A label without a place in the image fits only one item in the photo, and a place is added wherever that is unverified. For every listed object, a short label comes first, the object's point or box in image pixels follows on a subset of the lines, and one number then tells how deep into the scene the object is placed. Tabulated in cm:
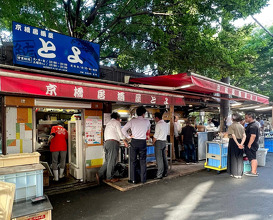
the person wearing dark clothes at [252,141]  598
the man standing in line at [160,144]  585
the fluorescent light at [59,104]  498
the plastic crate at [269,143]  1088
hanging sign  454
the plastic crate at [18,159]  302
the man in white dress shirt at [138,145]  538
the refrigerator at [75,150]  586
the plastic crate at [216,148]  652
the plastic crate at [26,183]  290
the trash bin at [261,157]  746
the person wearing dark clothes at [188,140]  794
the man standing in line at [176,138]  870
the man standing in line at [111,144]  545
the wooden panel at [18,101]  453
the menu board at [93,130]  581
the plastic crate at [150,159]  662
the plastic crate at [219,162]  647
